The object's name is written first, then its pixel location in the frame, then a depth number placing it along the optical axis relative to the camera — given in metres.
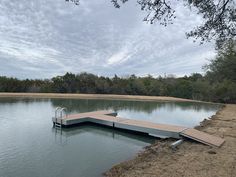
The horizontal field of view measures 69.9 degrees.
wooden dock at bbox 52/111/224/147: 4.83
